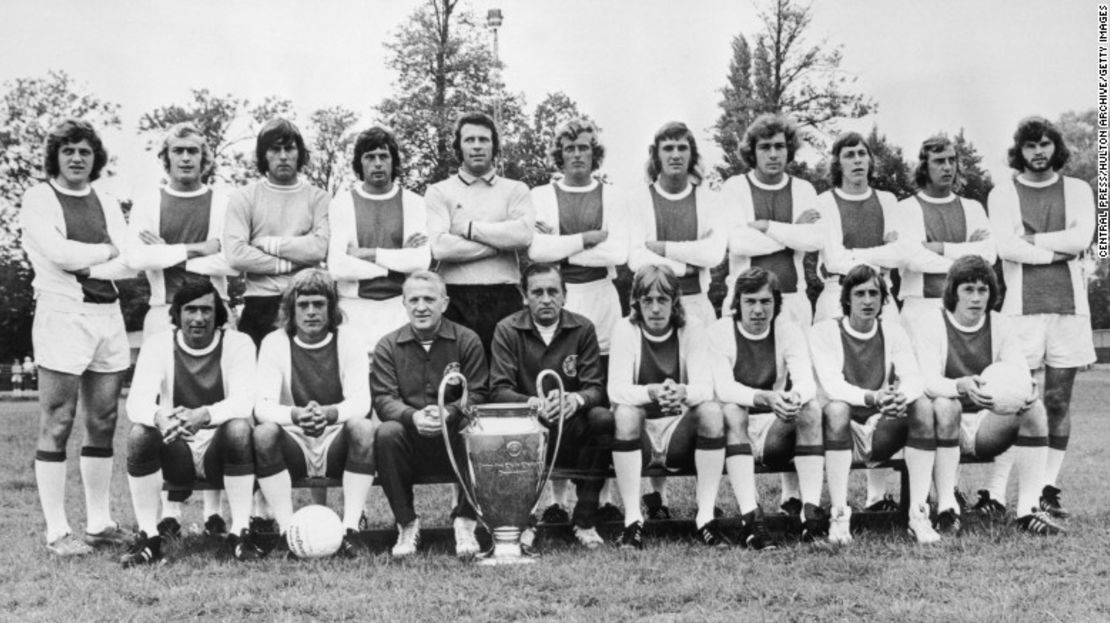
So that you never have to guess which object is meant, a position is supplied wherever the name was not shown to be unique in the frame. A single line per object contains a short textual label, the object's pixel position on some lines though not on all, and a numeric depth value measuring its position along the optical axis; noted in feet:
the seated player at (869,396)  17.25
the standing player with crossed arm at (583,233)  19.31
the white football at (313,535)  15.97
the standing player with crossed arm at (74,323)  17.90
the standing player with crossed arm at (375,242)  18.48
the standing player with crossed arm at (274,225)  18.54
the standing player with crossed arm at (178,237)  18.39
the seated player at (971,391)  17.81
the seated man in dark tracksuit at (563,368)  17.51
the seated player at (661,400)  17.13
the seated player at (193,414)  16.46
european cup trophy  16.12
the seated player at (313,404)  16.63
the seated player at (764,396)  17.19
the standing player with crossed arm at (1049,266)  19.70
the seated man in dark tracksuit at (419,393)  16.79
